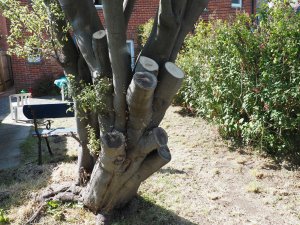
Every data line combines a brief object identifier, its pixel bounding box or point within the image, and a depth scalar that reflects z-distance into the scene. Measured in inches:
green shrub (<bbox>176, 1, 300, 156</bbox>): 194.5
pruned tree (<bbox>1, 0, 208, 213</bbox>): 115.4
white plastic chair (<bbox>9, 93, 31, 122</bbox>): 382.3
